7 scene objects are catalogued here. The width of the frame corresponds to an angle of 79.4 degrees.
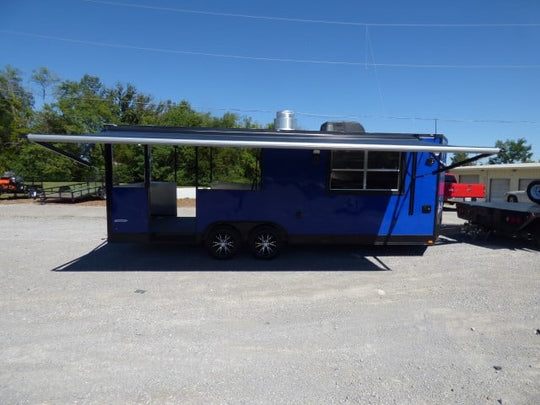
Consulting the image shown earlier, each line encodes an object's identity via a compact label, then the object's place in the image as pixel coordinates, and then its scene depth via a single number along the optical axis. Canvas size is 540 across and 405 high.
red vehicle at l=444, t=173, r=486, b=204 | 18.11
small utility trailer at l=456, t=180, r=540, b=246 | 8.16
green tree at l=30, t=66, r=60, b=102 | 43.41
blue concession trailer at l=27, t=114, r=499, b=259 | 6.77
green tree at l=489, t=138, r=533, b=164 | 67.75
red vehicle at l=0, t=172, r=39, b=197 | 19.80
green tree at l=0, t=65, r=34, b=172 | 25.11
